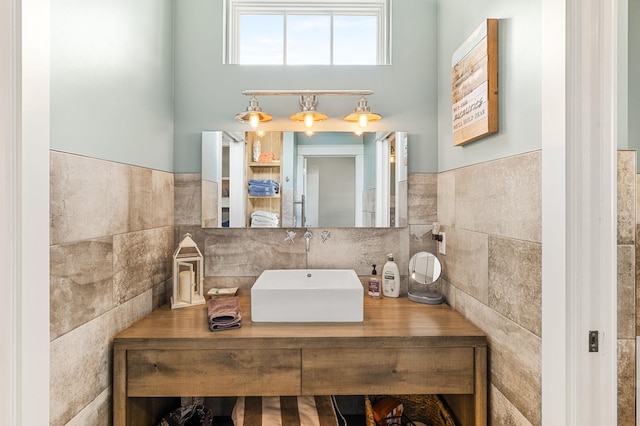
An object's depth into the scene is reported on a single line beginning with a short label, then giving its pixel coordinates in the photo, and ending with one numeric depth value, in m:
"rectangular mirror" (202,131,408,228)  2.01
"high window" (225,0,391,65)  2.16
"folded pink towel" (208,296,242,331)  1.44
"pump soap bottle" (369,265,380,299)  1.93
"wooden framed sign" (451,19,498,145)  1.35
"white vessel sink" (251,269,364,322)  1.52
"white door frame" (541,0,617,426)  0.96
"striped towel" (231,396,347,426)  1.53
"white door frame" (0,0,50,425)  0.89
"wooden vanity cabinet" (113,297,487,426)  1.37
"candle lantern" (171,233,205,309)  1.78
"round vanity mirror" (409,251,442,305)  1.86
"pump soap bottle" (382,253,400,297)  1.94
